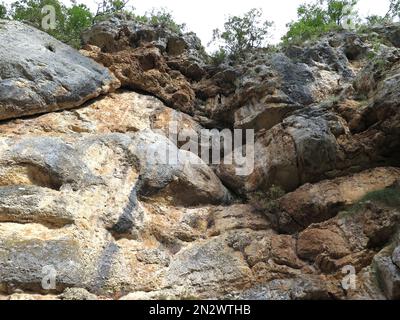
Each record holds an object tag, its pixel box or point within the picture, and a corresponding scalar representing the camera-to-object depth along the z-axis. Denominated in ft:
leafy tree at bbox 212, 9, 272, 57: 57.82
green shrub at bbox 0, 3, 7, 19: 61.87
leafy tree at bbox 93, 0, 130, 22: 69.10
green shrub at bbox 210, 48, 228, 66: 55.31
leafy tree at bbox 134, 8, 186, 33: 55.72
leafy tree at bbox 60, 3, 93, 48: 59.16
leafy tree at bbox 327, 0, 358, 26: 66.23
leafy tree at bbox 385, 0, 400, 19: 59.72
